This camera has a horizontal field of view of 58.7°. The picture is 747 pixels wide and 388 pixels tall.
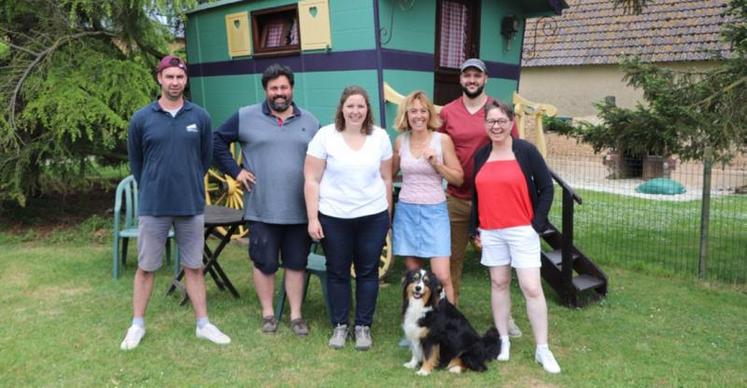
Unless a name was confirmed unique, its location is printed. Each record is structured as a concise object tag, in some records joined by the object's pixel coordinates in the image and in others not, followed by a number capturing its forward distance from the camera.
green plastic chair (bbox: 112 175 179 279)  6.08
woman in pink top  4.09
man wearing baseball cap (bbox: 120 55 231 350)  4.03
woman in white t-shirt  4.02
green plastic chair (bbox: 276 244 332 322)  4.65
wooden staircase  5.30
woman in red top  3.84
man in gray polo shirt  4.25
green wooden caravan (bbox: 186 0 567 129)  5.96
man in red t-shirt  4.23
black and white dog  3.84
